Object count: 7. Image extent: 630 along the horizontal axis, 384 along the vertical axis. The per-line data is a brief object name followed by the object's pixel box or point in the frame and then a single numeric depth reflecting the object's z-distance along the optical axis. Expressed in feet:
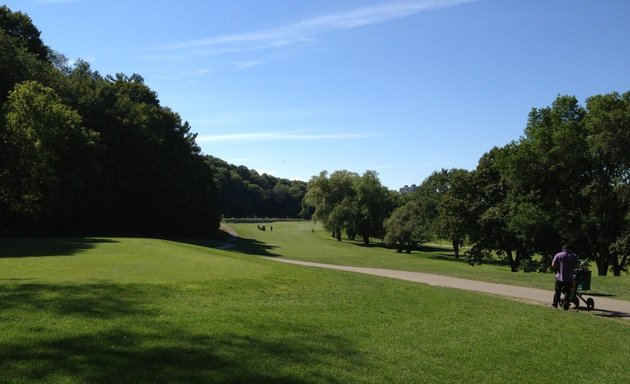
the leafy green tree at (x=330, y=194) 286.66
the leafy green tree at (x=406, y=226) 248.93
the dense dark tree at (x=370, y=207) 279.28
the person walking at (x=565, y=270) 52.90
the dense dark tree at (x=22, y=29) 161.07
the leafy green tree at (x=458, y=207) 166.30
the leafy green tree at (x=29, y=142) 106.83
